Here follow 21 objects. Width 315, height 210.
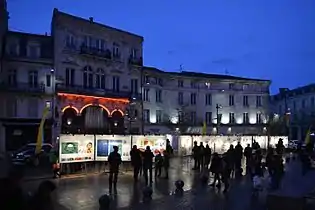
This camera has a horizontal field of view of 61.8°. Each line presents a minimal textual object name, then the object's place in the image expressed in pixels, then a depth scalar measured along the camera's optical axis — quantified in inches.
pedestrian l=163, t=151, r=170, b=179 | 562.9
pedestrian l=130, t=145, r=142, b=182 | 499.5
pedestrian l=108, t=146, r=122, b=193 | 434.3
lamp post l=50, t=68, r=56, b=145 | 1072.8
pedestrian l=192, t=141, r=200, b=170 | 643.1
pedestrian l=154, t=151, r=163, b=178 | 558.5
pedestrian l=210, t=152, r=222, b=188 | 456.4
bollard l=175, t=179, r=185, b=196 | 416.2
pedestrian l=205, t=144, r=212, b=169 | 652.5
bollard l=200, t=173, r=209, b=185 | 491.4
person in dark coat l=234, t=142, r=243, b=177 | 560.4
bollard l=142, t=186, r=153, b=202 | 375.7
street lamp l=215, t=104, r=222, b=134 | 1725.7
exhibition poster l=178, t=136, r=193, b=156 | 926.1
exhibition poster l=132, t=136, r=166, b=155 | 622.7
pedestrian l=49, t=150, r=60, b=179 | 532.4
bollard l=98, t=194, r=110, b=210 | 321.3
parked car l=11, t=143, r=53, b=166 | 672.5
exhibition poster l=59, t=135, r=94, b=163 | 534.9
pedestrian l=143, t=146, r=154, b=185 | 499.6
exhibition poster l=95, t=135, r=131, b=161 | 576.9
